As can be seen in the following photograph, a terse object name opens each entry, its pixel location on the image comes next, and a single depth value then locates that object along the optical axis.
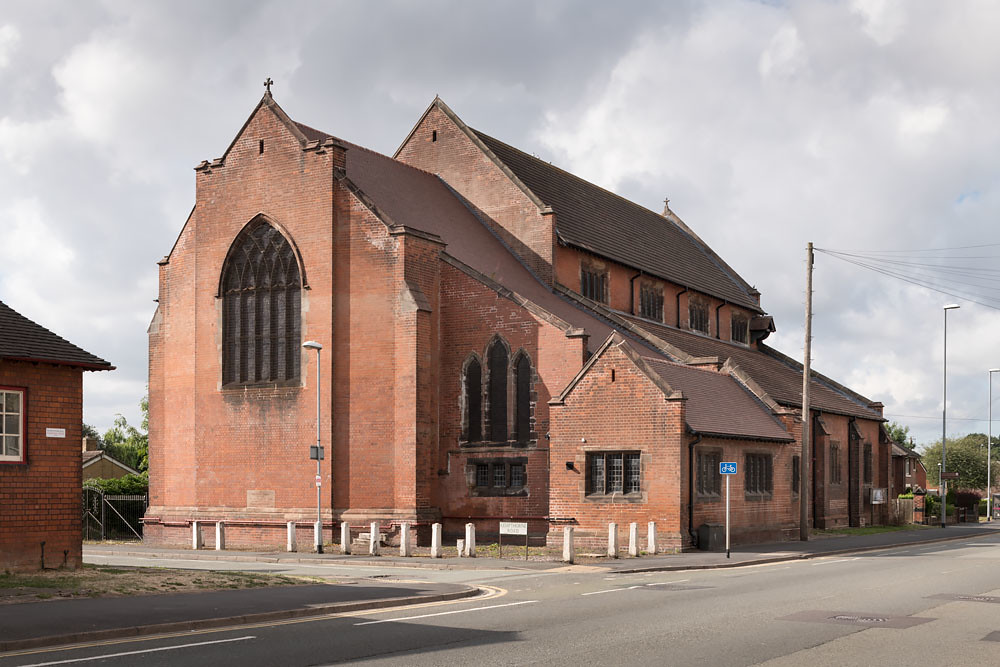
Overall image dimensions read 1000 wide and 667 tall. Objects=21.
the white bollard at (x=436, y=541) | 30.48
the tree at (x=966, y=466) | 131.62
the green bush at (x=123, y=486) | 45.75
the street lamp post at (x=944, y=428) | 56.55
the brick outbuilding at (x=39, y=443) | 21.97
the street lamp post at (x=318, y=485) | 32.95
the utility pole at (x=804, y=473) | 38.94
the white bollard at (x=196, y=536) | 36.66
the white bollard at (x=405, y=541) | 31.25
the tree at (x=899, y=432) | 160.62
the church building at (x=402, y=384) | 34.03
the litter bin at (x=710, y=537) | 32.94
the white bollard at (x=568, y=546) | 28.14
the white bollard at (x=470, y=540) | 30.47
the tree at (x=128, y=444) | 84.75
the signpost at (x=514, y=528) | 30.12
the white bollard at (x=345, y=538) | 32.47
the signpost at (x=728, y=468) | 30.81
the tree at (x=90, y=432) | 133.66
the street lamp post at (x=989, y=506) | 77.51
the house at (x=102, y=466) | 73.75
